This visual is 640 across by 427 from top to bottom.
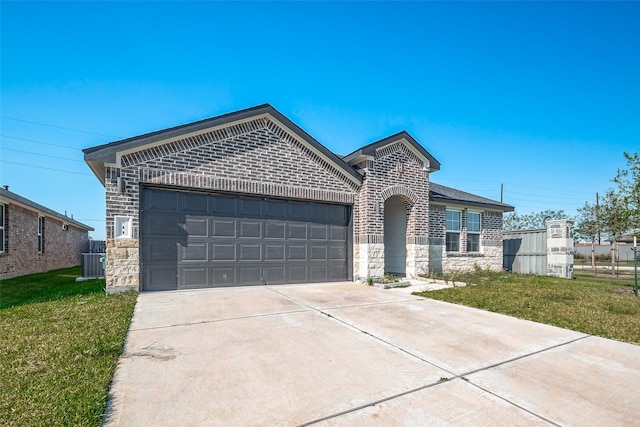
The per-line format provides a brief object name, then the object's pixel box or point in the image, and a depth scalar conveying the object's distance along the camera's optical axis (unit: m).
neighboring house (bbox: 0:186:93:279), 13.16
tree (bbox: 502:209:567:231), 40.16
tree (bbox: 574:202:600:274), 26.01
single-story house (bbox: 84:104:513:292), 8.08
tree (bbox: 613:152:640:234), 10.66
